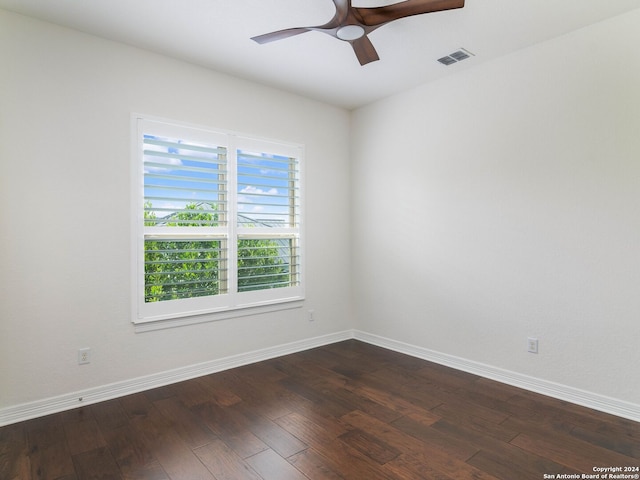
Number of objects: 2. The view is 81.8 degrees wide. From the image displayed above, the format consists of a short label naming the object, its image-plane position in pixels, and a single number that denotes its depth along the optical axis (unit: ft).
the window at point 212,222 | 10.34
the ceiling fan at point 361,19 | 6.88
